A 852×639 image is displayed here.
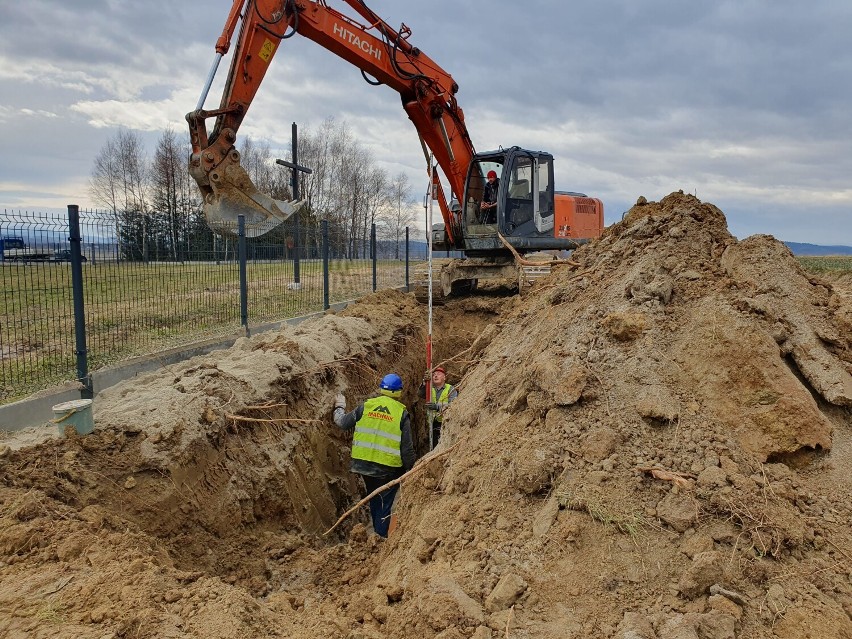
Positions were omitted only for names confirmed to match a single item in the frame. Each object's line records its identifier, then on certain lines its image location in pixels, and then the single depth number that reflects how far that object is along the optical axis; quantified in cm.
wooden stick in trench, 441
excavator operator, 1118
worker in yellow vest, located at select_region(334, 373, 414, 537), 584
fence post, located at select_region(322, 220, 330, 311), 1126
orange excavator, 741
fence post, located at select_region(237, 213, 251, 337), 863
